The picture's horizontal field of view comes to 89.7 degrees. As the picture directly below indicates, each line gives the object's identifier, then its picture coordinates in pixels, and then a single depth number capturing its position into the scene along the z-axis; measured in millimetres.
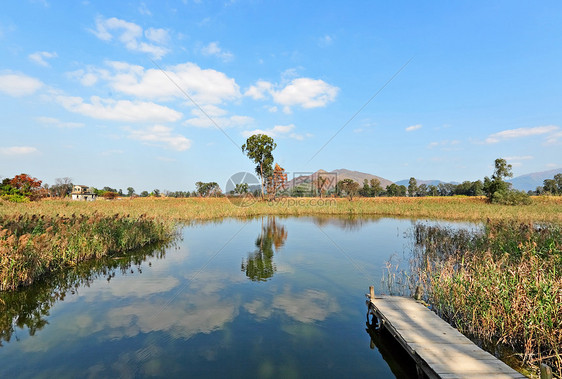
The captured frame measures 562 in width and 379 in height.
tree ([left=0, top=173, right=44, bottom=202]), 39188
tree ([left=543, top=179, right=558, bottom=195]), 107750
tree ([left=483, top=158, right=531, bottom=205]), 45031
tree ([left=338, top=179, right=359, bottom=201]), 95812
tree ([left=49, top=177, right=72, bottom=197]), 107375
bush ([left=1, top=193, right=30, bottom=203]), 38125
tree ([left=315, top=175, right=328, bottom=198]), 95344
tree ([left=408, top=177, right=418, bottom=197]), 132500
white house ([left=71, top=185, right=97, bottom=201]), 88238
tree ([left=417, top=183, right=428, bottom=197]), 132962
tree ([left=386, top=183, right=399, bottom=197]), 127412
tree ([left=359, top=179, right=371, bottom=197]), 120650
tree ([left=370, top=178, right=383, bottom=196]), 125750
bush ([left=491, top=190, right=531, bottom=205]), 44531
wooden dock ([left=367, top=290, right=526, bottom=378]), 4805
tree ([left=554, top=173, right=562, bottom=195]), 109625
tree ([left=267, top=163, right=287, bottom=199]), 68688
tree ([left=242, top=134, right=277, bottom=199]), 60500
